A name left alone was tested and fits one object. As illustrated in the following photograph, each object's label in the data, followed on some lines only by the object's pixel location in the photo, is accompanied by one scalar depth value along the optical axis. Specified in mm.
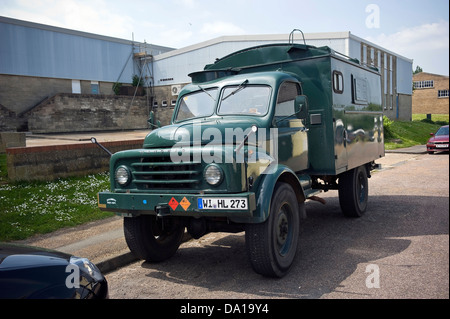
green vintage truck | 4449
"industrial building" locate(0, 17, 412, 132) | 29125
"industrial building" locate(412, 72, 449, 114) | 59969
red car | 20578
